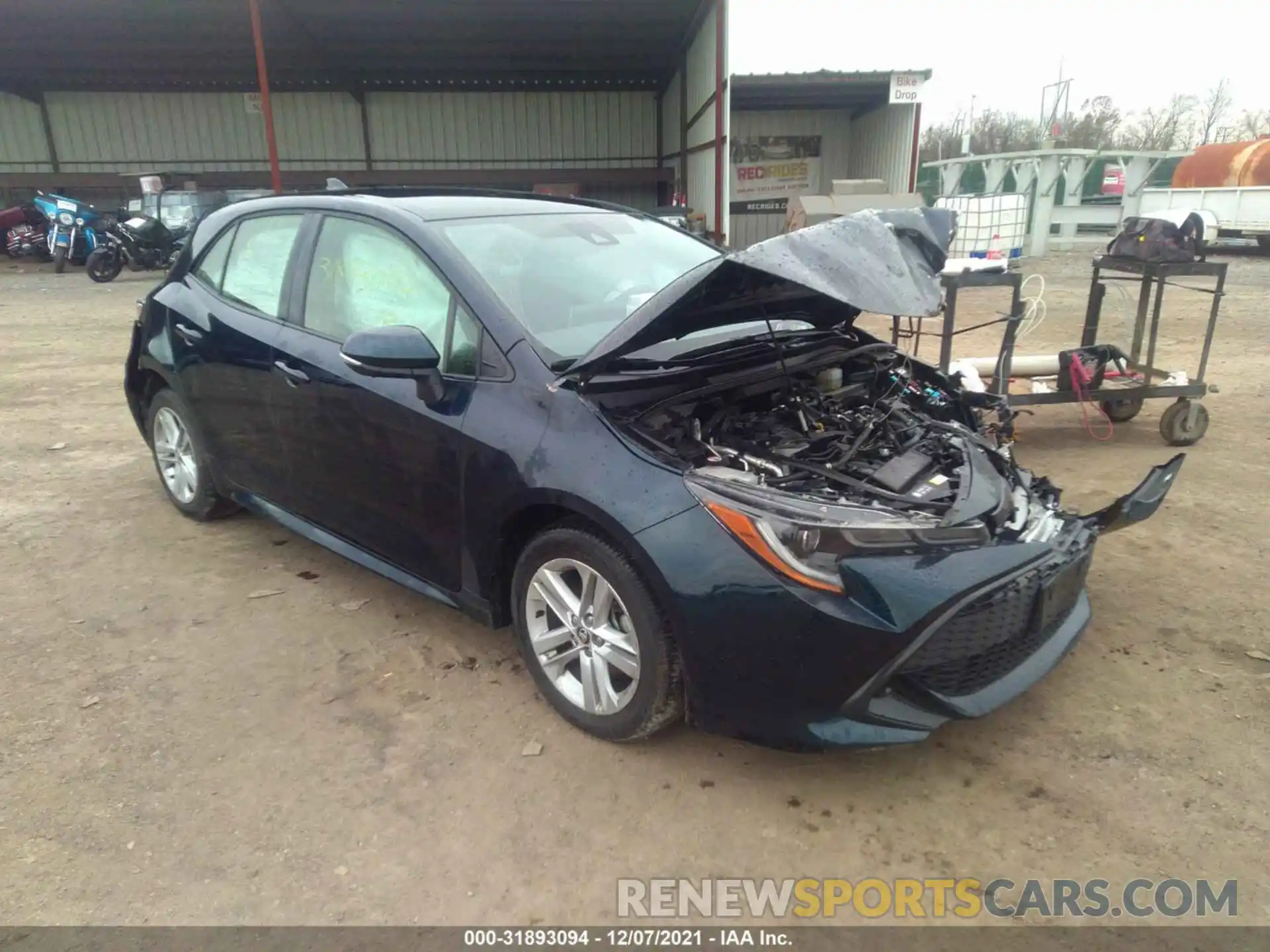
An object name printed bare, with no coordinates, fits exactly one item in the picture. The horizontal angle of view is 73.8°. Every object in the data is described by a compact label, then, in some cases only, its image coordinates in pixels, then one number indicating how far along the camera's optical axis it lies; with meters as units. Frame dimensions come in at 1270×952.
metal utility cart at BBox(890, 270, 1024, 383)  5.01
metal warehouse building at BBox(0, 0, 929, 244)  18.23
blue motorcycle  16.72
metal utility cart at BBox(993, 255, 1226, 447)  5.22
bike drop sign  17.84
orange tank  20.25
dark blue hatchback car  2.25
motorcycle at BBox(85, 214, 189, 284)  15.19
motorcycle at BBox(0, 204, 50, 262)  18.55
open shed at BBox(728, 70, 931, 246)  19.98
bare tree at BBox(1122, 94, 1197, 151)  50.69
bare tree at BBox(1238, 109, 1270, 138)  48.12
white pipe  5.47
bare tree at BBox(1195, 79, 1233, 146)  56.88
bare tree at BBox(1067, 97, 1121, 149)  44.78
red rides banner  21.28
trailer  19.95
